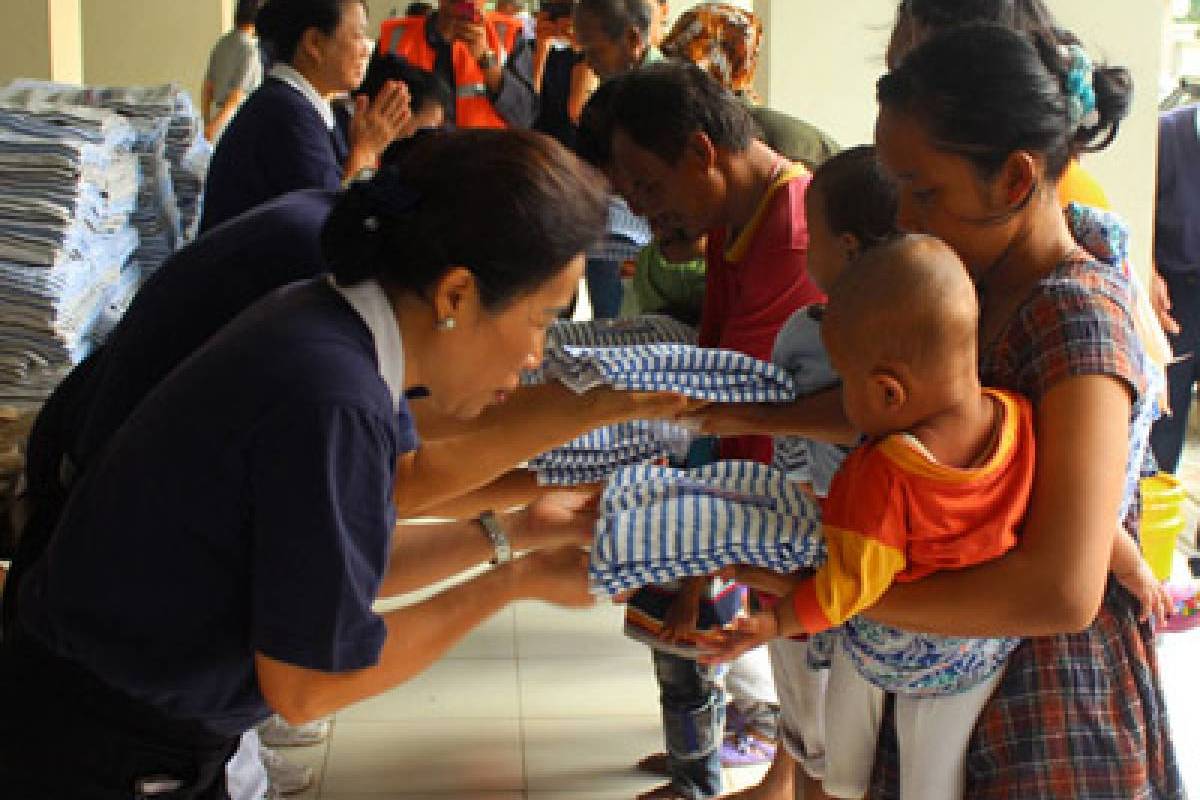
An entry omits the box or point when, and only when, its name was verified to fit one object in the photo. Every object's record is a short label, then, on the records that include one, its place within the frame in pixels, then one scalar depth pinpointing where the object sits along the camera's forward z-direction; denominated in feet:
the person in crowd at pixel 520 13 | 19.89
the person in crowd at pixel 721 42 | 13.43
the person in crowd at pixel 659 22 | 14.89
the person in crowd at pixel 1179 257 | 15.58
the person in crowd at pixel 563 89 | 16.16
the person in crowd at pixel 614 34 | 12.92
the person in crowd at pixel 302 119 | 11.78
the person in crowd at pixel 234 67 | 21.65
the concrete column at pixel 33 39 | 15.96
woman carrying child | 5.03
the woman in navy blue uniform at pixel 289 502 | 4.52
